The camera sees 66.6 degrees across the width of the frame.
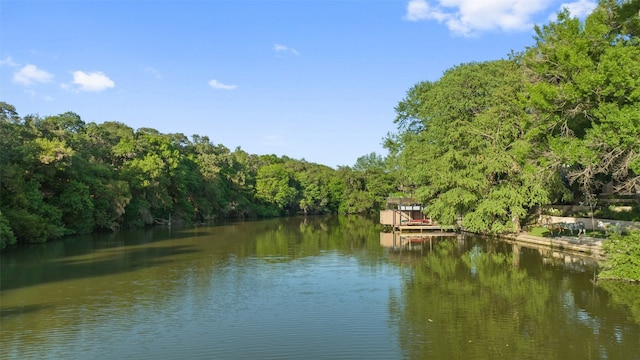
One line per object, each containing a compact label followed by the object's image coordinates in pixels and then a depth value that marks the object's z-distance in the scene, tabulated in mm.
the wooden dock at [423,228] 40394
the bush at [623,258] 16047
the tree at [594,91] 15570
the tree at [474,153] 31078
